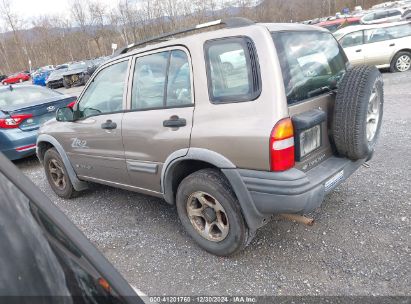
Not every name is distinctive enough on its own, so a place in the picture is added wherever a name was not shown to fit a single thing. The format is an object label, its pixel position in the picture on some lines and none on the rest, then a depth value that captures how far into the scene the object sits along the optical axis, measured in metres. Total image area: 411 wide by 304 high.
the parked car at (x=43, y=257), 0.97
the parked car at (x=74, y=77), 21.70
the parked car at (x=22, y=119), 5.75
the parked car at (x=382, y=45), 10.54
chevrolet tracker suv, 2.39
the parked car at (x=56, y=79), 22.95
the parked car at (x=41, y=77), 27.94
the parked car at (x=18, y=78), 35.63
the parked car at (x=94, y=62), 23.55
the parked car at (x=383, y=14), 20.54
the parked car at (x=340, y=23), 17.00
